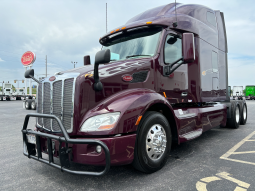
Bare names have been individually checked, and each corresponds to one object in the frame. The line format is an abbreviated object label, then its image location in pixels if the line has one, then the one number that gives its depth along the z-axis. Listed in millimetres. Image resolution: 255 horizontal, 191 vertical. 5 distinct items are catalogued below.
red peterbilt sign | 37188
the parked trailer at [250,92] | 39906
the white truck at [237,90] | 39541
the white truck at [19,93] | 36312
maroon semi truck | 2627
